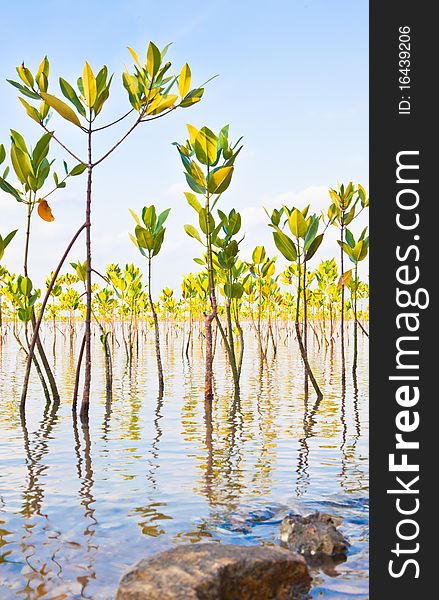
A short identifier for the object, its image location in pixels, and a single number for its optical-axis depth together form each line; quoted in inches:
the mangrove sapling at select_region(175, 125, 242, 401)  263.7
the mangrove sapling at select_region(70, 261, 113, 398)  306.7
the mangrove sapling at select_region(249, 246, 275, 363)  430.9
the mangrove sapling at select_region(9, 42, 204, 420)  231.0
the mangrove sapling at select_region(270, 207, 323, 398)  285.7
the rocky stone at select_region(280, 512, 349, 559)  106.3
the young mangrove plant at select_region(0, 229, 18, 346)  256.3
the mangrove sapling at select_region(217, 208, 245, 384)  301.9
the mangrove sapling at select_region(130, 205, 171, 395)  309.1
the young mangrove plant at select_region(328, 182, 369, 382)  323.0
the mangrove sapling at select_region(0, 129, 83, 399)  246.4
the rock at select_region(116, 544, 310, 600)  83.1
